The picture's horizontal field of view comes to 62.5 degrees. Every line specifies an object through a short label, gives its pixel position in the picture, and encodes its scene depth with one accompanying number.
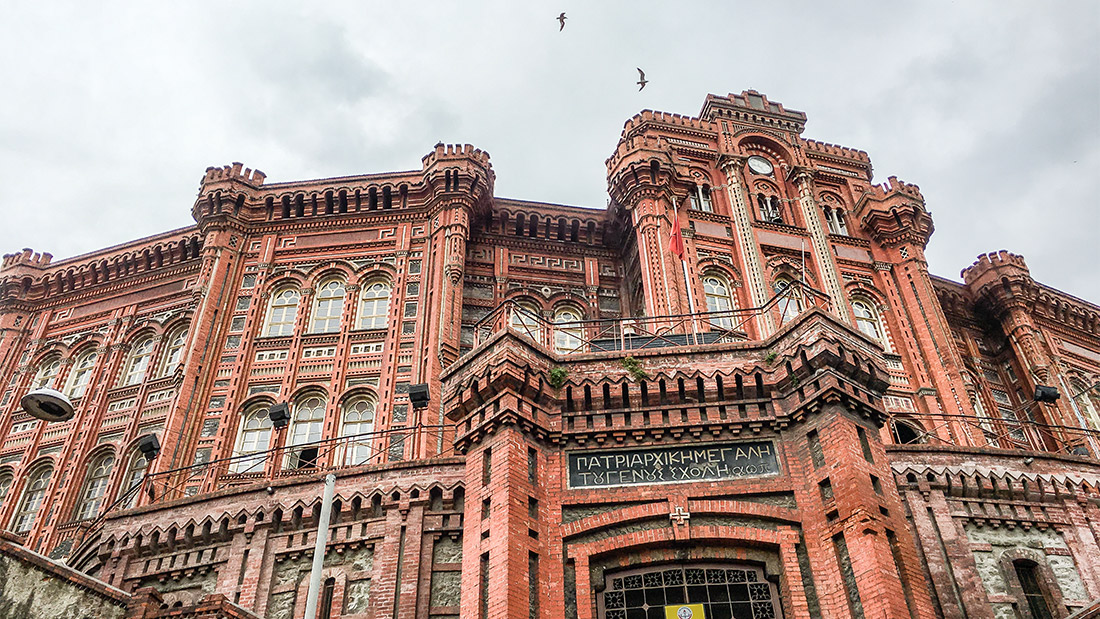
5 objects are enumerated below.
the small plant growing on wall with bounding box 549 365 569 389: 16.22
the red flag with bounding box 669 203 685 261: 24.77
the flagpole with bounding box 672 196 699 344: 25.03
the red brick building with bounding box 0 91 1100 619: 14.41
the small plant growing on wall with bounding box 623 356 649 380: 16.09
